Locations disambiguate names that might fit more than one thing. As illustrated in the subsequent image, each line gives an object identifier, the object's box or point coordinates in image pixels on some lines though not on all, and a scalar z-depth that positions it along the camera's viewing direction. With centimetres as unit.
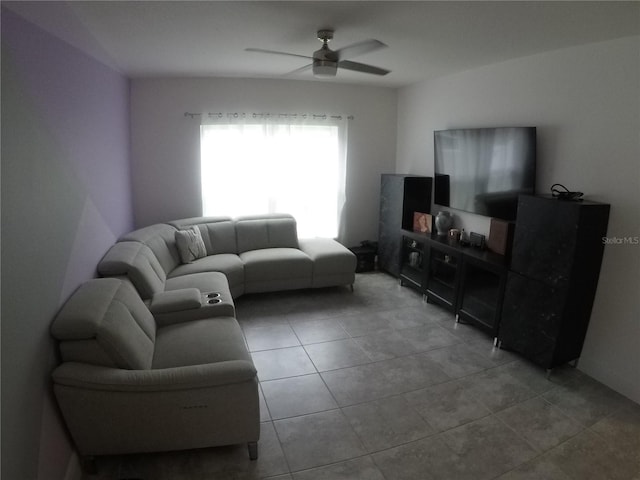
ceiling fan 232
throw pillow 389
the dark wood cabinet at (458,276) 319
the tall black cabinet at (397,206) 439
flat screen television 308
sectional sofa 179
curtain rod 438
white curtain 448
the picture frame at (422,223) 418
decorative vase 410
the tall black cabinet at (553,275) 249
